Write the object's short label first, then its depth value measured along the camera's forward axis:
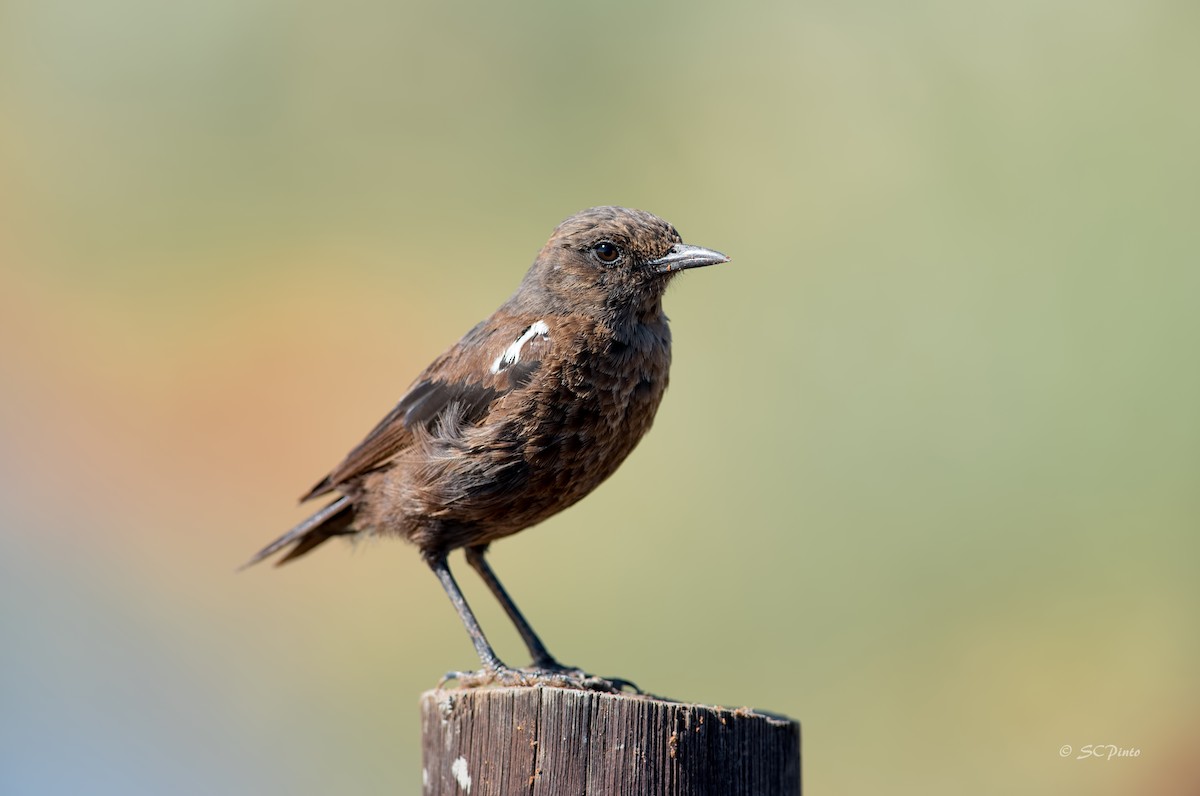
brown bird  9.37
